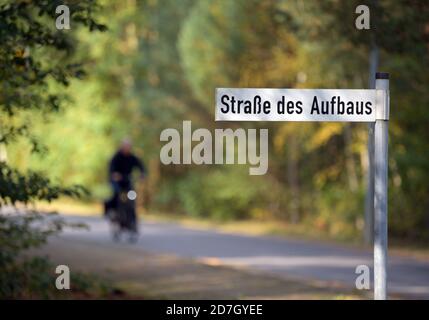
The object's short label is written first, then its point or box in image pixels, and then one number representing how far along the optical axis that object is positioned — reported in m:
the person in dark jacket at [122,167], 43.44
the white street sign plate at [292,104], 17.27
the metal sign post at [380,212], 16.56
